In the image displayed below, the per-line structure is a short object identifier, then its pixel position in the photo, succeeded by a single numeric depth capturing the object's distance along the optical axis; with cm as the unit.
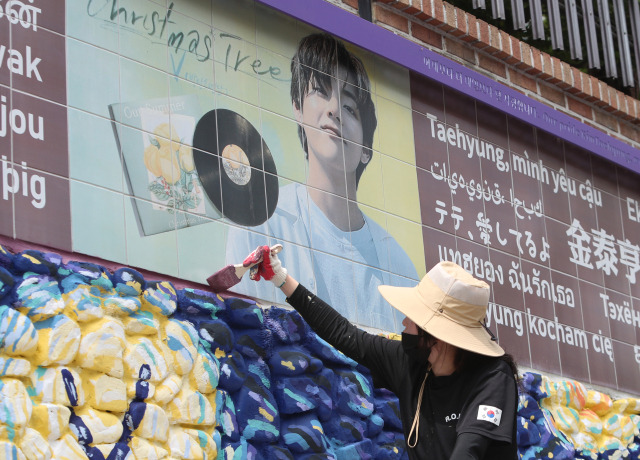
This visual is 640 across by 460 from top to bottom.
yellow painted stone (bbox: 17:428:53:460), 356
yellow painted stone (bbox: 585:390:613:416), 611
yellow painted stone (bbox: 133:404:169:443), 395
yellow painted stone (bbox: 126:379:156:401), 396
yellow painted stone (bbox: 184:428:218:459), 411
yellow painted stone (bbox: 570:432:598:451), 592
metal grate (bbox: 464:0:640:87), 676
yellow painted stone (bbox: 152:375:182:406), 405
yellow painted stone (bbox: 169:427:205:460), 403
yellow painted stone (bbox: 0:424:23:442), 350
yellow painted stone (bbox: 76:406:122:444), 377
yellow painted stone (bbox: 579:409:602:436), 603
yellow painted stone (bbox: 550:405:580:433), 588
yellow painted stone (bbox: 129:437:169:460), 388
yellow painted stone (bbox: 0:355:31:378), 360
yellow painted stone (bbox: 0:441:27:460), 347
